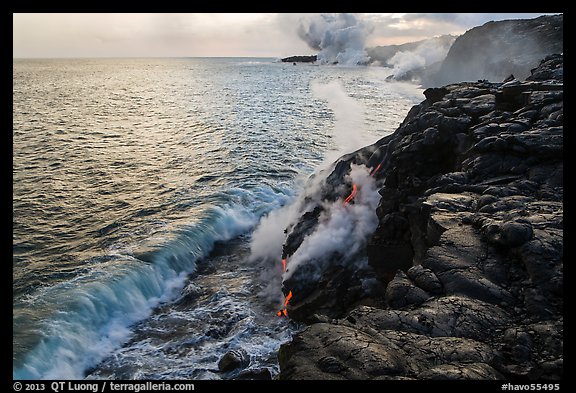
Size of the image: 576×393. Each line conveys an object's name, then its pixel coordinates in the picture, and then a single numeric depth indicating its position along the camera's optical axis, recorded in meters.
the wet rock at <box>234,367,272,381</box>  12.12
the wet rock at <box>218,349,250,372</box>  12.80
